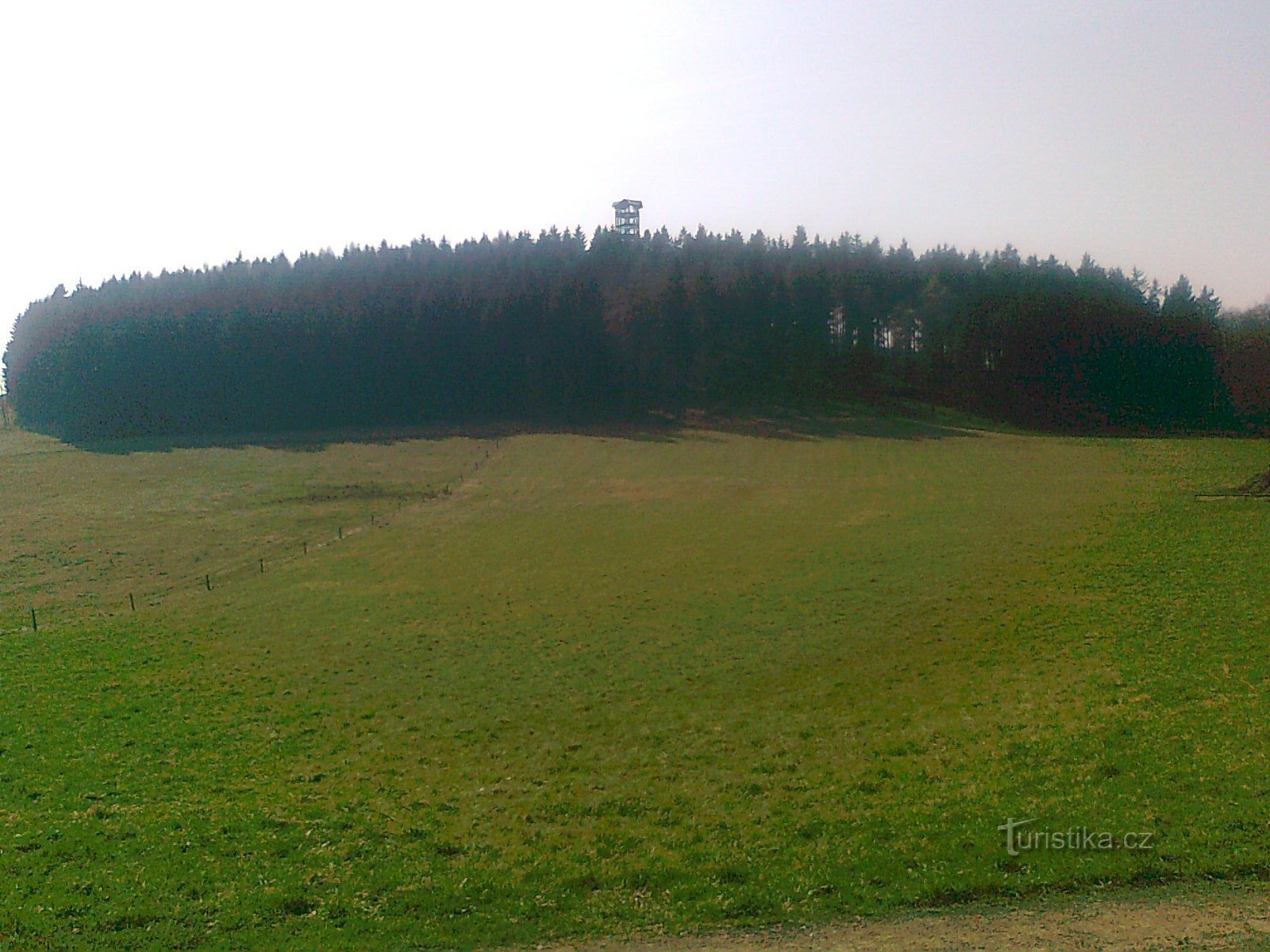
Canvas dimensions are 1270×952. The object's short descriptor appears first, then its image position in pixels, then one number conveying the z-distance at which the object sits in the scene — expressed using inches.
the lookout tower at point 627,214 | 6491.1
